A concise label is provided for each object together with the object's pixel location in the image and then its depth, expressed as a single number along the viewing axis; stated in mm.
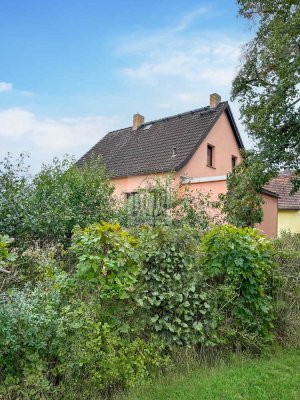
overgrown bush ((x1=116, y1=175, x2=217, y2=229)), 9426
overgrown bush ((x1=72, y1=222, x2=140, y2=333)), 3730
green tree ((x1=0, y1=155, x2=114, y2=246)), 6746
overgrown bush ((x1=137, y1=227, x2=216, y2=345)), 4113
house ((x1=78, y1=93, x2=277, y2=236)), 16656
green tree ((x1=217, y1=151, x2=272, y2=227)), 11703
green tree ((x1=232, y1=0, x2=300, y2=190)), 11227
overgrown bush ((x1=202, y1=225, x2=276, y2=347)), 4582
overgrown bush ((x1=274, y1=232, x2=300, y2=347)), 5051
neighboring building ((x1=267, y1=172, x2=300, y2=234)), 21969
